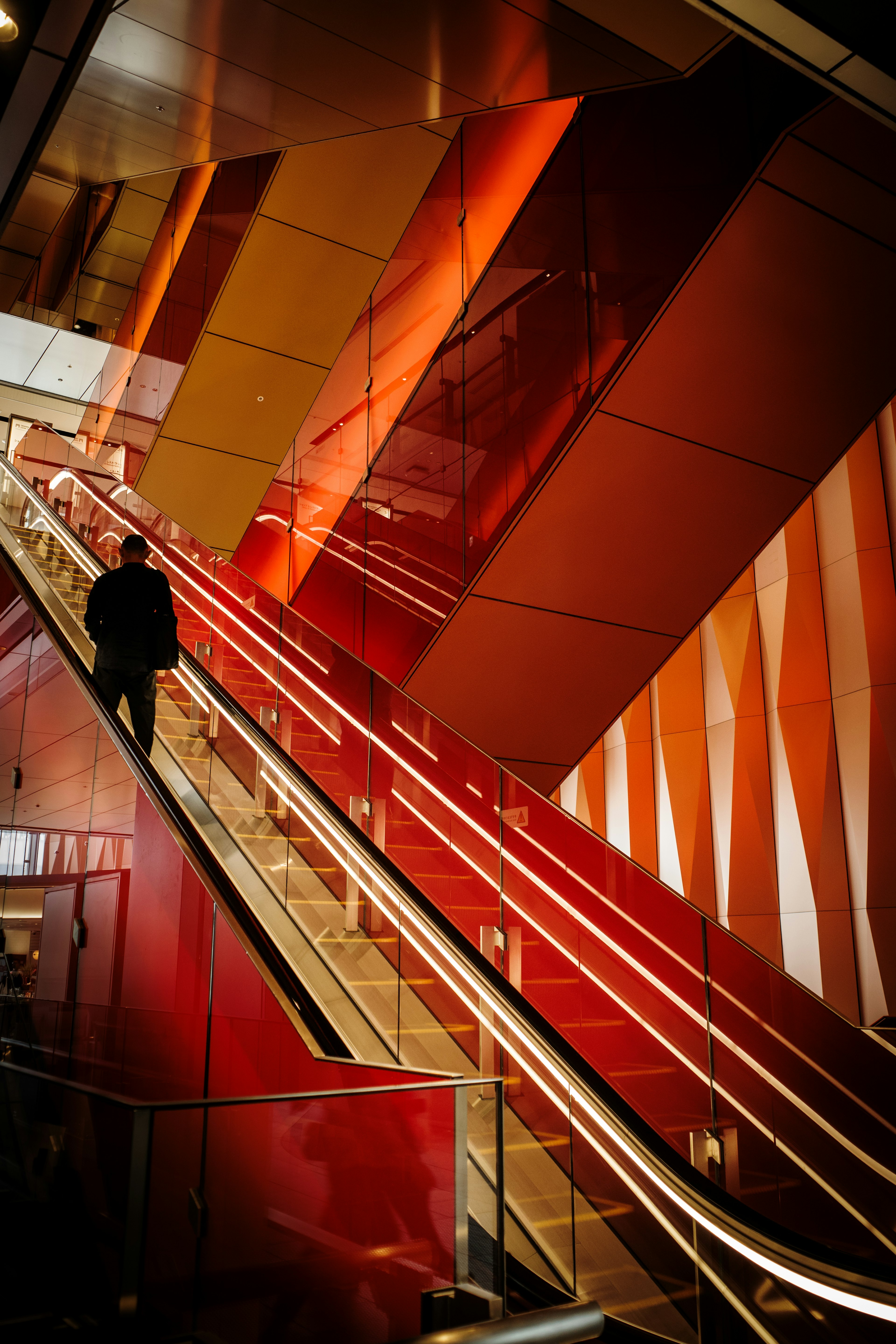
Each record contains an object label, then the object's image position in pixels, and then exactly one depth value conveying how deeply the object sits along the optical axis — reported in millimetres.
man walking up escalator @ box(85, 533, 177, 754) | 6434
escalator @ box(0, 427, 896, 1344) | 3600
